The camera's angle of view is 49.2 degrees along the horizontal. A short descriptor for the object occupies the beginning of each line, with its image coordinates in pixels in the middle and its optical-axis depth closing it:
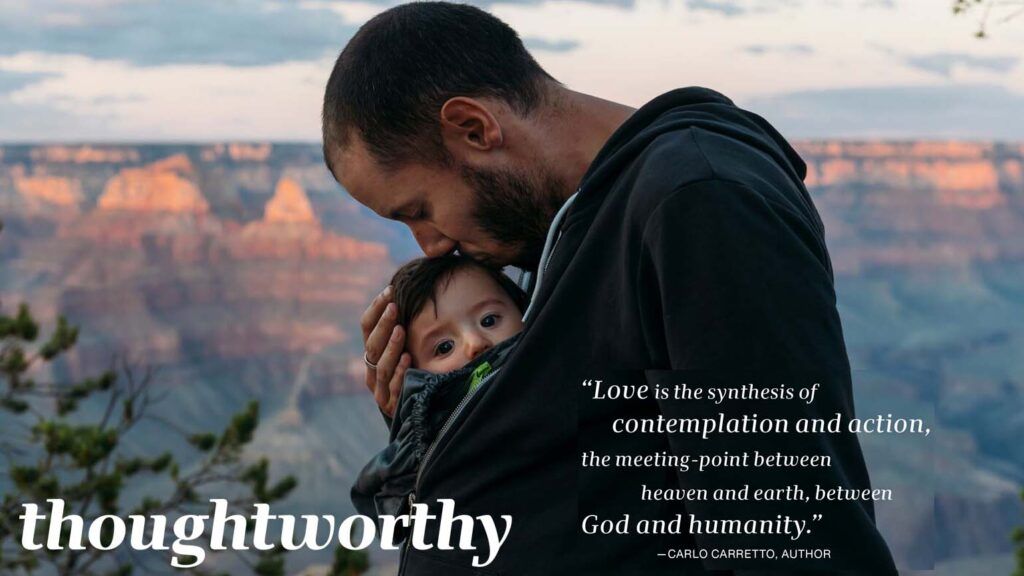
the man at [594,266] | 1.18
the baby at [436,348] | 1.91
